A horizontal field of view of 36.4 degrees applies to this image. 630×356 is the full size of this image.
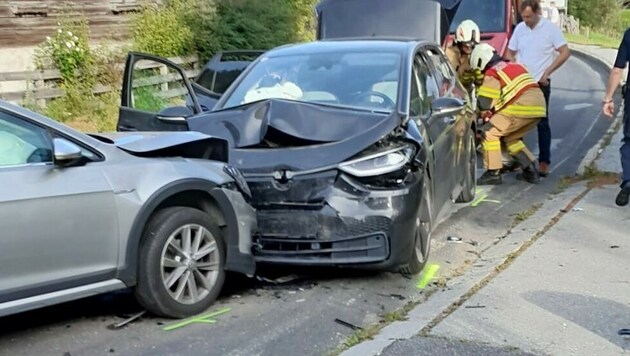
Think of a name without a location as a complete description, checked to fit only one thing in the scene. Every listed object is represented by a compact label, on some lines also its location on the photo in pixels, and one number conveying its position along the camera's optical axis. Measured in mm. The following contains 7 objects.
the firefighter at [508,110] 10258
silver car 5246
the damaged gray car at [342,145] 6459
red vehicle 14984
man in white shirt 11039
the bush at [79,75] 15812
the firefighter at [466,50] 11250
